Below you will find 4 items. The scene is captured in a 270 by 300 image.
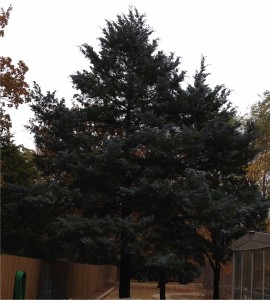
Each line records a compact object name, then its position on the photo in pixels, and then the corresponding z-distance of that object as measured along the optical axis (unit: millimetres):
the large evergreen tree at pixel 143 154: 23719
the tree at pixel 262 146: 31528
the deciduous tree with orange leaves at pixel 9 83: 22719
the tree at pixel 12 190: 23734
